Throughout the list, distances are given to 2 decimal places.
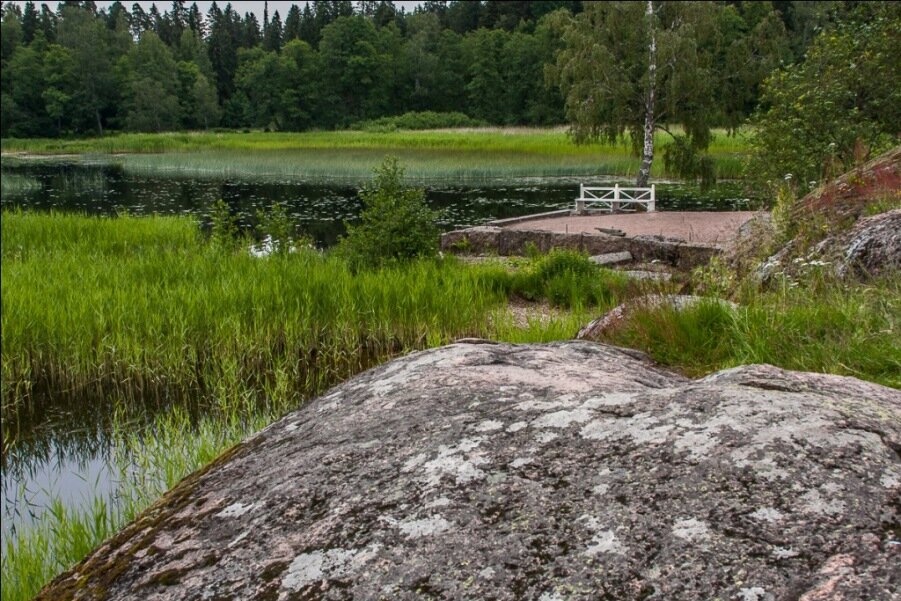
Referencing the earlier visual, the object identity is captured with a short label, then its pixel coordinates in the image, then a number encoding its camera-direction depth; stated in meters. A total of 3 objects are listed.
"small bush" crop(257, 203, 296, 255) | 13.67
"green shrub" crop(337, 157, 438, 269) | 12.97
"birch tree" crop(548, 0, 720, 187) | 24.86
